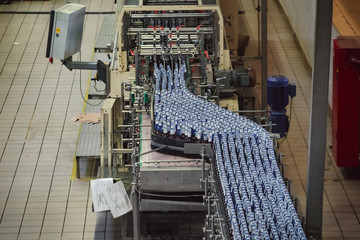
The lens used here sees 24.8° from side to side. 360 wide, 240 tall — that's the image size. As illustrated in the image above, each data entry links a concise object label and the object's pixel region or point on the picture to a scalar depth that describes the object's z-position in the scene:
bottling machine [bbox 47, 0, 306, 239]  8.38
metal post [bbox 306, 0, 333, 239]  8.39
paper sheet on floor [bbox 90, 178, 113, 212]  10.14
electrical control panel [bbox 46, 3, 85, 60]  14.02
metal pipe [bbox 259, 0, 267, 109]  14.56
